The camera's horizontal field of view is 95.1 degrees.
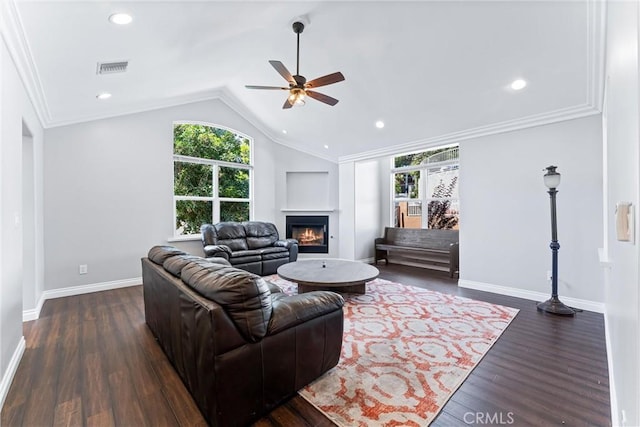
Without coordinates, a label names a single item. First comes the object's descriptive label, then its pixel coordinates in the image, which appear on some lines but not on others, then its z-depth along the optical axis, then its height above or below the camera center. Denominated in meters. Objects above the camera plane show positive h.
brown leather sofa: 1.57 -0.77
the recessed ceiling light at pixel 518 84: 3.48 +1.52
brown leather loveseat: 5.19 -0.64
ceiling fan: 2.95 +1.34
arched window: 5.68 +0.76
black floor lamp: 3.48 -0.55
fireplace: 7.07 -0.50
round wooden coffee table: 3.56 -0.83
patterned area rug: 1.84 -1.23
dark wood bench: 5.54 -0.77
